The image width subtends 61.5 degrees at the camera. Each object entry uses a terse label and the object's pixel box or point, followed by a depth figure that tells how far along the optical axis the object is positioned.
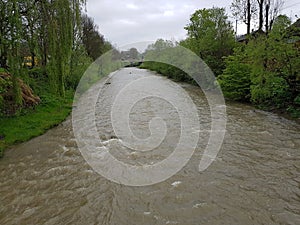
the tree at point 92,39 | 35.19
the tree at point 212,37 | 24.27
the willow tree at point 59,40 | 9.17
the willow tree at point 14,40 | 7.78
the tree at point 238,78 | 16.09
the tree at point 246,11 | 20.97
